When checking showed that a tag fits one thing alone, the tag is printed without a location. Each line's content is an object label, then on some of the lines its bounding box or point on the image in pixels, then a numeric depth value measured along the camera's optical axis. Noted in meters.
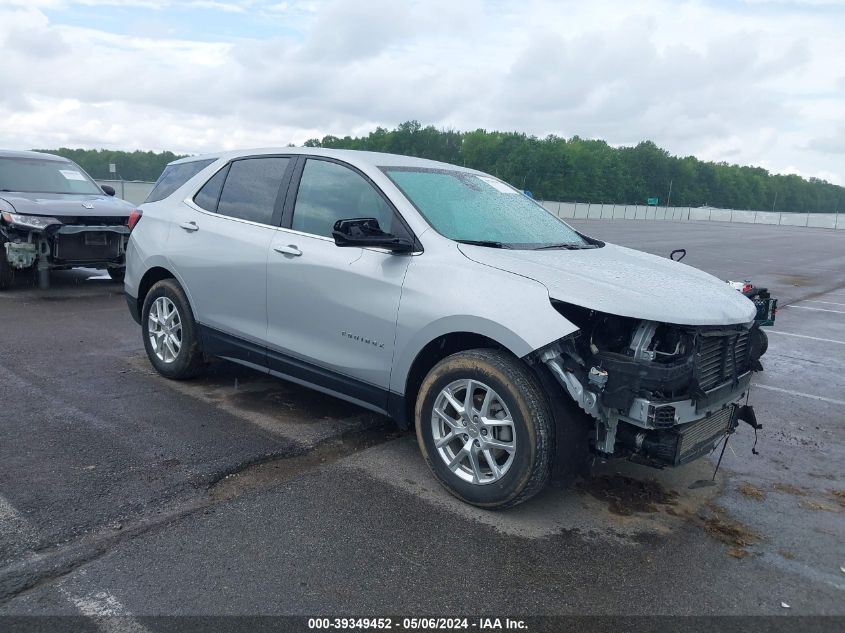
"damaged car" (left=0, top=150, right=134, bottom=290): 9.34
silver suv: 3.60
